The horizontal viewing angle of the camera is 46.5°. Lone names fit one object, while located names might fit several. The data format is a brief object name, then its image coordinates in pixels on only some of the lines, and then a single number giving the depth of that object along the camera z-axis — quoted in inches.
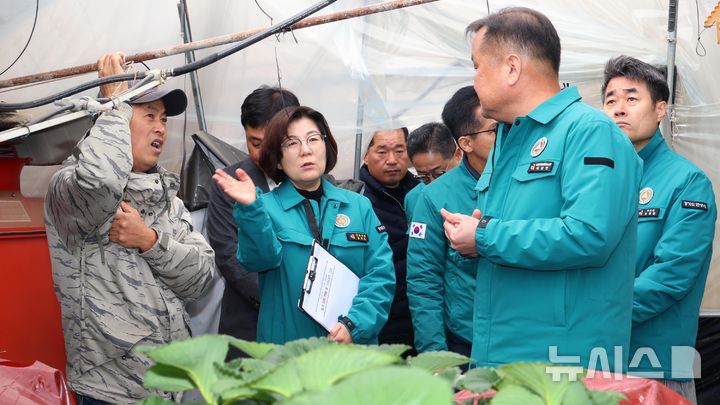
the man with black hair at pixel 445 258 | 136.6
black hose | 100.4
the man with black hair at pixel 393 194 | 161.2
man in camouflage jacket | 113.6
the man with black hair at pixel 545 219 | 91.1
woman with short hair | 123.0
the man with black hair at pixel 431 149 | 183.6
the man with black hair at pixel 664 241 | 121.2
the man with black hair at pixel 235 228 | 142.6
